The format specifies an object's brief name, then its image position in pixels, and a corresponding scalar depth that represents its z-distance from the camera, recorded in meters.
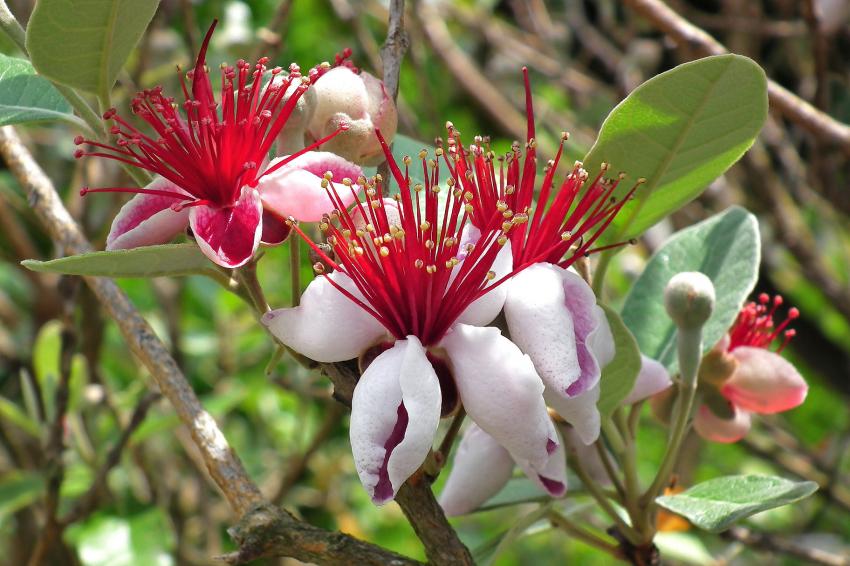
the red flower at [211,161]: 0.30
